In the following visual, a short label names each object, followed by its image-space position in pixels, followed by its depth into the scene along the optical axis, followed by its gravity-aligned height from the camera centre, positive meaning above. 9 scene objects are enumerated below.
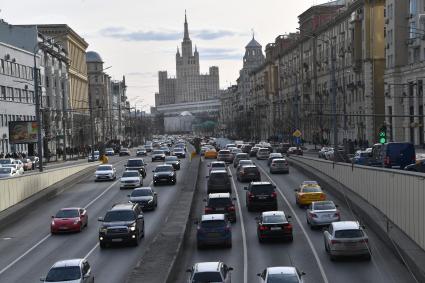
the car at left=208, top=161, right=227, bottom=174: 61.66 -4.01
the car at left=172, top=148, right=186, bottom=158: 90.69 -4.21
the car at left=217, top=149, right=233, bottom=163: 76.88 -4.03
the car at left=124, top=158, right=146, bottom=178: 62.32 -3.91
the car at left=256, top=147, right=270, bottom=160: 81.31 -4.06
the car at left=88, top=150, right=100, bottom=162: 78.97 -4.11
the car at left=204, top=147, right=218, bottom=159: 86.25 -4.24
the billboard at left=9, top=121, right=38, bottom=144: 79.62 -0.98
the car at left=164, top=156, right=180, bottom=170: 68.88 -3.98
